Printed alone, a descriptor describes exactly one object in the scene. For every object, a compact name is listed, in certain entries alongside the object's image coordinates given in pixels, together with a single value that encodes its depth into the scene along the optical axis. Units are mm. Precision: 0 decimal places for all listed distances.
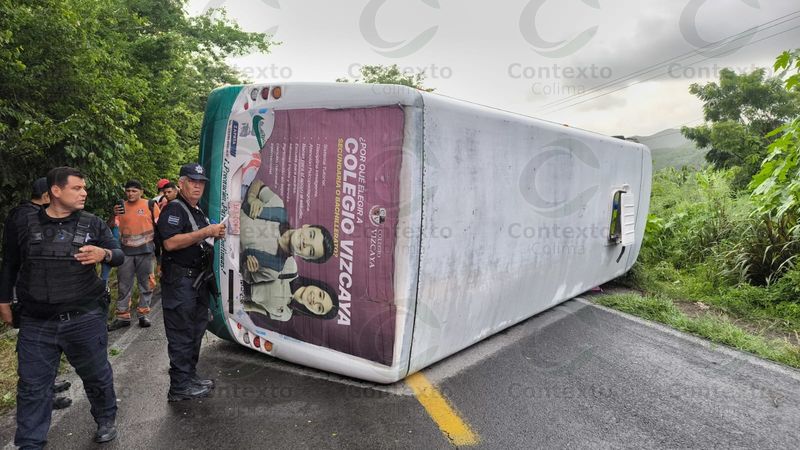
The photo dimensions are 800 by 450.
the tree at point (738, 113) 20547
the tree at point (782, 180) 6023
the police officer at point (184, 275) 3148
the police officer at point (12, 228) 2658
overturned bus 2939
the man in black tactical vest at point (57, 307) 2539
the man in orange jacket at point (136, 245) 5090
